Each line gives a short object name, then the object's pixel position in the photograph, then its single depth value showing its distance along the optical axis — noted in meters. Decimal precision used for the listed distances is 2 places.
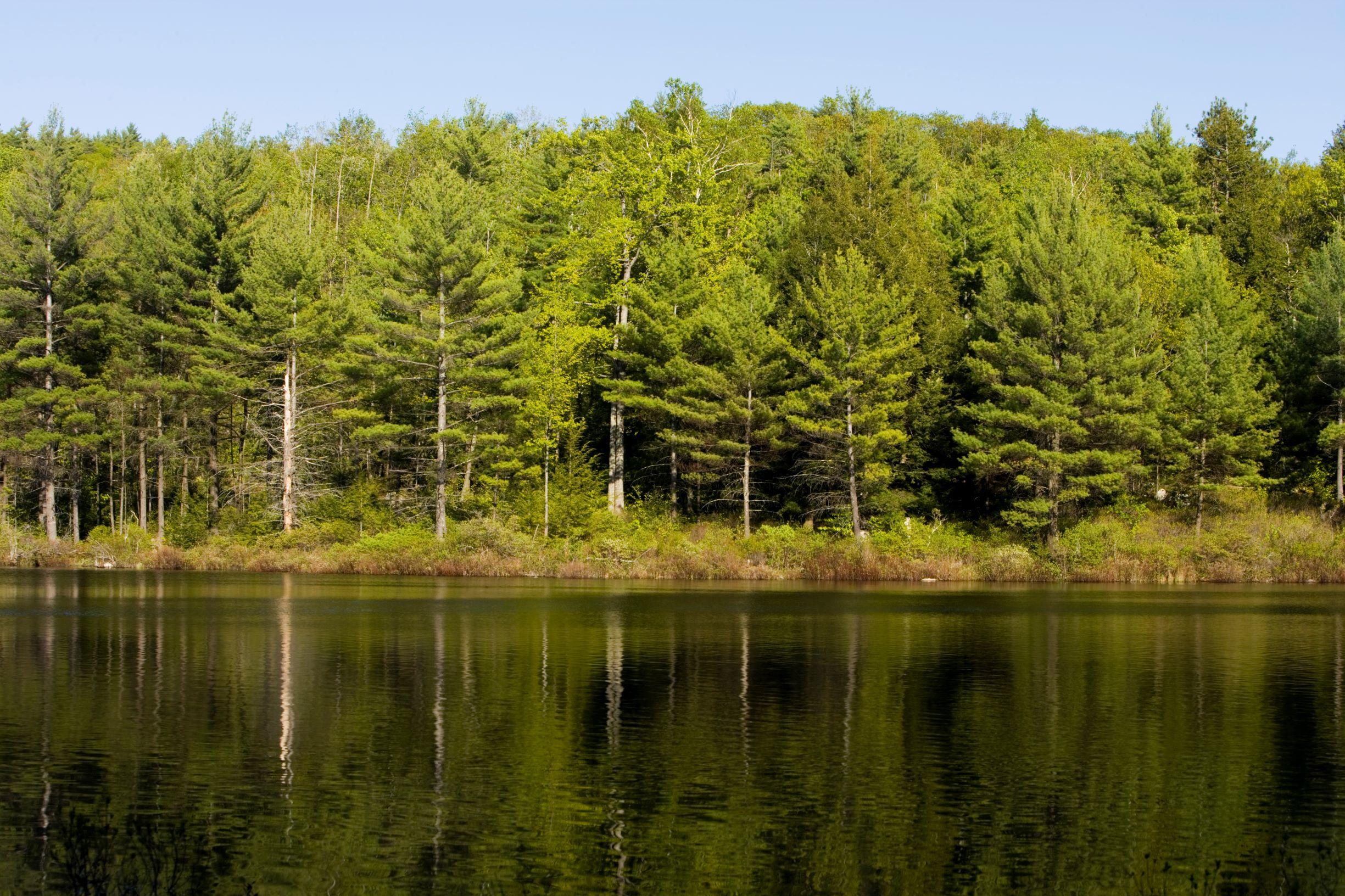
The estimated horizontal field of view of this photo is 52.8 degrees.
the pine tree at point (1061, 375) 56.62
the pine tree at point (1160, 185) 80.12
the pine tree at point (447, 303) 61.88
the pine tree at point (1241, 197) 75.00
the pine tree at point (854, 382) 58.34
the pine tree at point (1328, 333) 59.81
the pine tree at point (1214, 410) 58.94
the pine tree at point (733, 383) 59.91
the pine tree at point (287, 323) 64.38
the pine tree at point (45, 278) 66.69
